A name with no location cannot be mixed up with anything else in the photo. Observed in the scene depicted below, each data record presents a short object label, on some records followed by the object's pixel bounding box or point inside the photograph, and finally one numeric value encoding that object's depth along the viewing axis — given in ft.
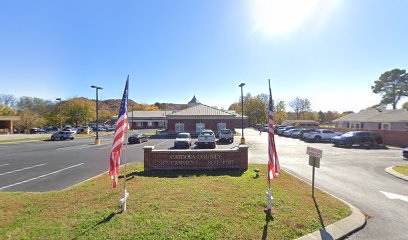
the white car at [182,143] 66.03
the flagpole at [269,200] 20.01
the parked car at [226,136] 86.63
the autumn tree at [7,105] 241.55
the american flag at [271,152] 22.11
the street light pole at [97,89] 85.57
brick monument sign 37.88
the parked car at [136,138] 87.86
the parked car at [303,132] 107.24
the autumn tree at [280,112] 266.77
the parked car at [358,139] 78.48
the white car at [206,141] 65.62
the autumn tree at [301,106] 307.70
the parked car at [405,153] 54.31
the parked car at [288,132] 124.53
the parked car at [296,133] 119.14
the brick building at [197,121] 134.93
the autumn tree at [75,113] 207.10
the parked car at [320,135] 97.19
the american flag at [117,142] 21.28
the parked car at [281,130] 136.44
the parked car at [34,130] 175.63
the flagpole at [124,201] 20.84
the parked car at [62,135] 109.29
